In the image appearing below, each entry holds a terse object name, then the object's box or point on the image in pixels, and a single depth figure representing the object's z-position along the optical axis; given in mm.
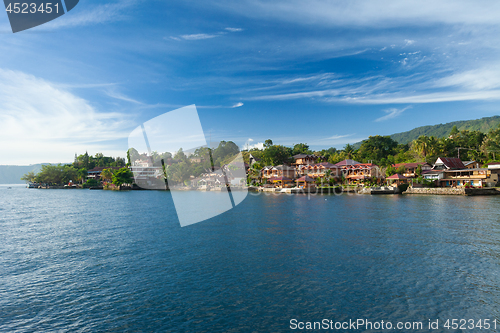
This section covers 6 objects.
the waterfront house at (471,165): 76312
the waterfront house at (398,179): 75062
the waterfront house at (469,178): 67250
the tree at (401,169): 82062
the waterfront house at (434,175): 75188
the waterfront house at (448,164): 75000
